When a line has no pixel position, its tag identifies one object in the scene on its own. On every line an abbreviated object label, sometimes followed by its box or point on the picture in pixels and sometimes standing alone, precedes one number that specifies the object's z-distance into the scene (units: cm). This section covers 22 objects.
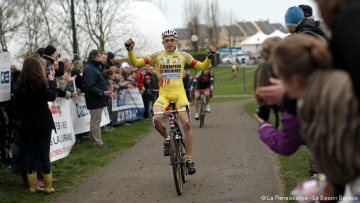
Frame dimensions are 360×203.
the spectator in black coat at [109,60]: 1213
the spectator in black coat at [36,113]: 582
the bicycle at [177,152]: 569
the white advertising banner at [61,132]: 802
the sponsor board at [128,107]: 1353
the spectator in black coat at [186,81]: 1991
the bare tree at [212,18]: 7175
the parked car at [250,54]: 6851
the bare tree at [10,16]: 2378
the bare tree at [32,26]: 2722
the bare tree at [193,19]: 7119
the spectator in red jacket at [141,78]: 1565
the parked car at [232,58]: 6666
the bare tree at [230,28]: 7544
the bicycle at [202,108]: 1293
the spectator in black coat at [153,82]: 1594
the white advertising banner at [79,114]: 1023
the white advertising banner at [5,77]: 674
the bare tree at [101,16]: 3297
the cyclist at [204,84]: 1373
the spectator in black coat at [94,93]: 984
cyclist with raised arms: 654
